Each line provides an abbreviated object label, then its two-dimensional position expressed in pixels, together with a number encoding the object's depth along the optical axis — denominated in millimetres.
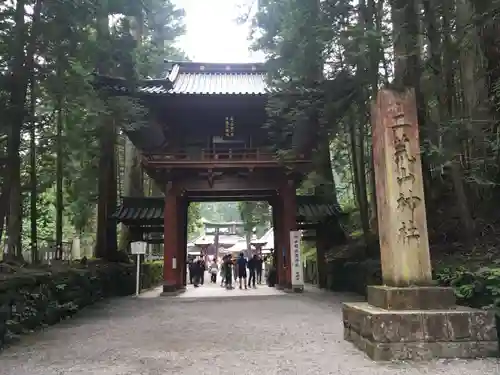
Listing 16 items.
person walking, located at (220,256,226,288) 19625
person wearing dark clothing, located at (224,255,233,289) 18969
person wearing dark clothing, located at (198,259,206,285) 21594
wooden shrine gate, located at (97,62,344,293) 14422
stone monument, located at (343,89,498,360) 5023
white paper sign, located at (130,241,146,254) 14445
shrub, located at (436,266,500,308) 5508
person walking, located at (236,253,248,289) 18531
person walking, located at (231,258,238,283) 22069
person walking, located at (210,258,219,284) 23641
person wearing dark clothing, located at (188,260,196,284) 21453
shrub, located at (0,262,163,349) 7035
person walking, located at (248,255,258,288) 19509
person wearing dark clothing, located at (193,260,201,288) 20922
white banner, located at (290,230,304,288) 14461
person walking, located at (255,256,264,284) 20047
